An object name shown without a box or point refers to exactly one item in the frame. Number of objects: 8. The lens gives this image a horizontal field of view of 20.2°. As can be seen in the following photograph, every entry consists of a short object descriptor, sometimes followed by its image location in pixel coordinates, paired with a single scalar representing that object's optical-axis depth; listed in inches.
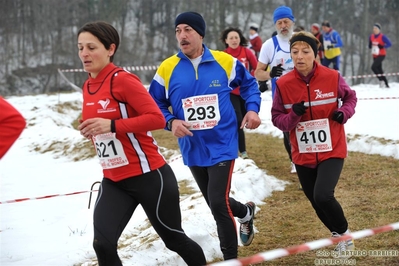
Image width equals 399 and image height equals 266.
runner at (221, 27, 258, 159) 681.1
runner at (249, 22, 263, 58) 1315.8
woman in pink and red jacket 343.0
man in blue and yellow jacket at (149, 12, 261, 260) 332.3
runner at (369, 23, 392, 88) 1335.7
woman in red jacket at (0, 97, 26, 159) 219.5
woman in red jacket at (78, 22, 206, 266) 274.6
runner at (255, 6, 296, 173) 528.3
